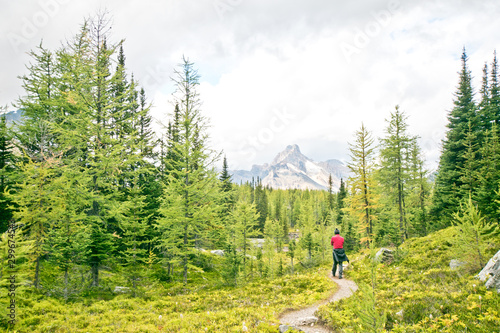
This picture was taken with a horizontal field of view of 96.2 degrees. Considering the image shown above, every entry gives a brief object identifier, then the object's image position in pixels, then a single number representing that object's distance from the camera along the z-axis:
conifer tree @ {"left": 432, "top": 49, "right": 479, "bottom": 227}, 23.50
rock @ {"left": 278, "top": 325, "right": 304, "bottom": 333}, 7.05
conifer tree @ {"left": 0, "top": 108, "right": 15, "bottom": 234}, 15.81
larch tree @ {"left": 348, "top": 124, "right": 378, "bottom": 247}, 19.80
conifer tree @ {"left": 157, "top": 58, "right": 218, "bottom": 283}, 15.59
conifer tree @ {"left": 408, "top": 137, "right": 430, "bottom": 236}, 25.78
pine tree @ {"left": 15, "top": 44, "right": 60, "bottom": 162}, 16.95
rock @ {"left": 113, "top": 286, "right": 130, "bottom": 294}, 13.54
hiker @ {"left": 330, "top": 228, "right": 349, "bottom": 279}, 12.95
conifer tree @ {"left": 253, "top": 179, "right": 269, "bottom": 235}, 71.02
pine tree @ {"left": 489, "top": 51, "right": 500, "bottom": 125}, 27.52
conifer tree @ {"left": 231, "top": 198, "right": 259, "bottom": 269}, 23.31
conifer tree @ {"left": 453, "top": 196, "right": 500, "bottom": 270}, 8.91
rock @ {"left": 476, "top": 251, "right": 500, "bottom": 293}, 7.03
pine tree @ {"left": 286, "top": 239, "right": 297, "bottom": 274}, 25.31
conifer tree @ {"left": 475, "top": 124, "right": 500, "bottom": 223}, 14.47
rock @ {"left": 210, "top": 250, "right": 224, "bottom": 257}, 36.78
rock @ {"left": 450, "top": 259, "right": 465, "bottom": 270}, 10.56
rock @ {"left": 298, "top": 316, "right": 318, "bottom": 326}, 7.54
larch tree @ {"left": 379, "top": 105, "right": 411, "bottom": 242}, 25.00
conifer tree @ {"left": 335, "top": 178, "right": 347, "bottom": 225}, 49.98
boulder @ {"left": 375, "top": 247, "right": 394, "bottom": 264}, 15.25
